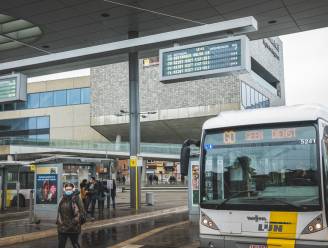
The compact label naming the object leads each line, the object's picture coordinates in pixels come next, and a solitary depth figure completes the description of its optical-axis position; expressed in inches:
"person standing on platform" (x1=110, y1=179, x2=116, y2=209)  895.5
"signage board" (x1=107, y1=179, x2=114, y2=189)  887.0
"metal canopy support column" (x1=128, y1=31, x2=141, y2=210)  874.1
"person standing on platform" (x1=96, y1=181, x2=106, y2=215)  773.5
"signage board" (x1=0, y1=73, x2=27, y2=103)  665.7
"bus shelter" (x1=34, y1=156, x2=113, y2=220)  668.1
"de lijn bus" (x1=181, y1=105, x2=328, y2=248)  275.6
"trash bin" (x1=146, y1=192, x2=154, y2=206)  970.0
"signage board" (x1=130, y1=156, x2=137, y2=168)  866.1
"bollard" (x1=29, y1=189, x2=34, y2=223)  640.4
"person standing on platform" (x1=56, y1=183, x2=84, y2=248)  330.3
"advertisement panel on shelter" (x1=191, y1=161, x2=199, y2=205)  678.5
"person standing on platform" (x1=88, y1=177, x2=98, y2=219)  722.1
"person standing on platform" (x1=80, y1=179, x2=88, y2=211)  716.7
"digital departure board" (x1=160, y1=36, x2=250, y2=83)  512.4
